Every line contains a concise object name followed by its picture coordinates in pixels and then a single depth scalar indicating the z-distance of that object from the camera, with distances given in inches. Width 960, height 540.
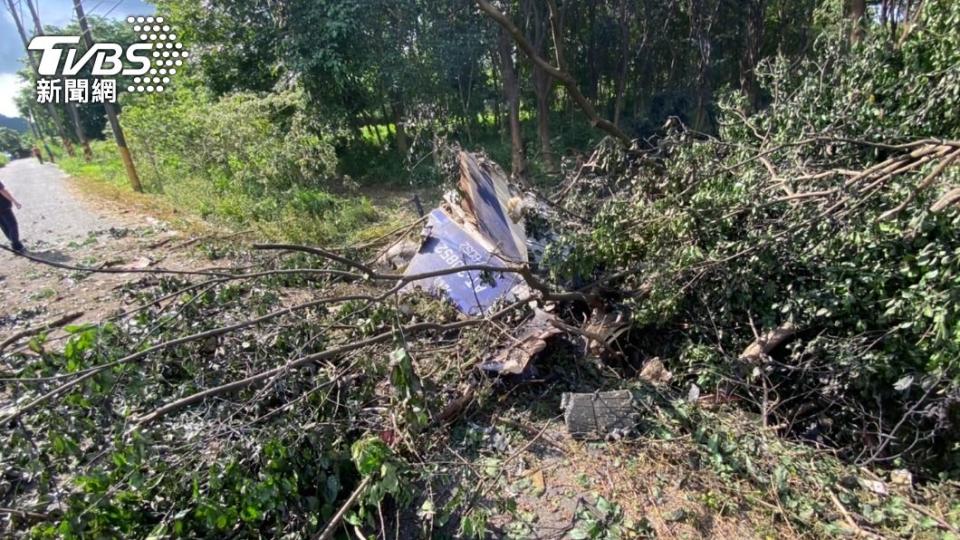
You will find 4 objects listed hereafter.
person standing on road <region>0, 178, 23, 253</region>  218.8
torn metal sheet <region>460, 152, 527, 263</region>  135.8
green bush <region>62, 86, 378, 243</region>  245.0
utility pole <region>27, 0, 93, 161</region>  719.4
